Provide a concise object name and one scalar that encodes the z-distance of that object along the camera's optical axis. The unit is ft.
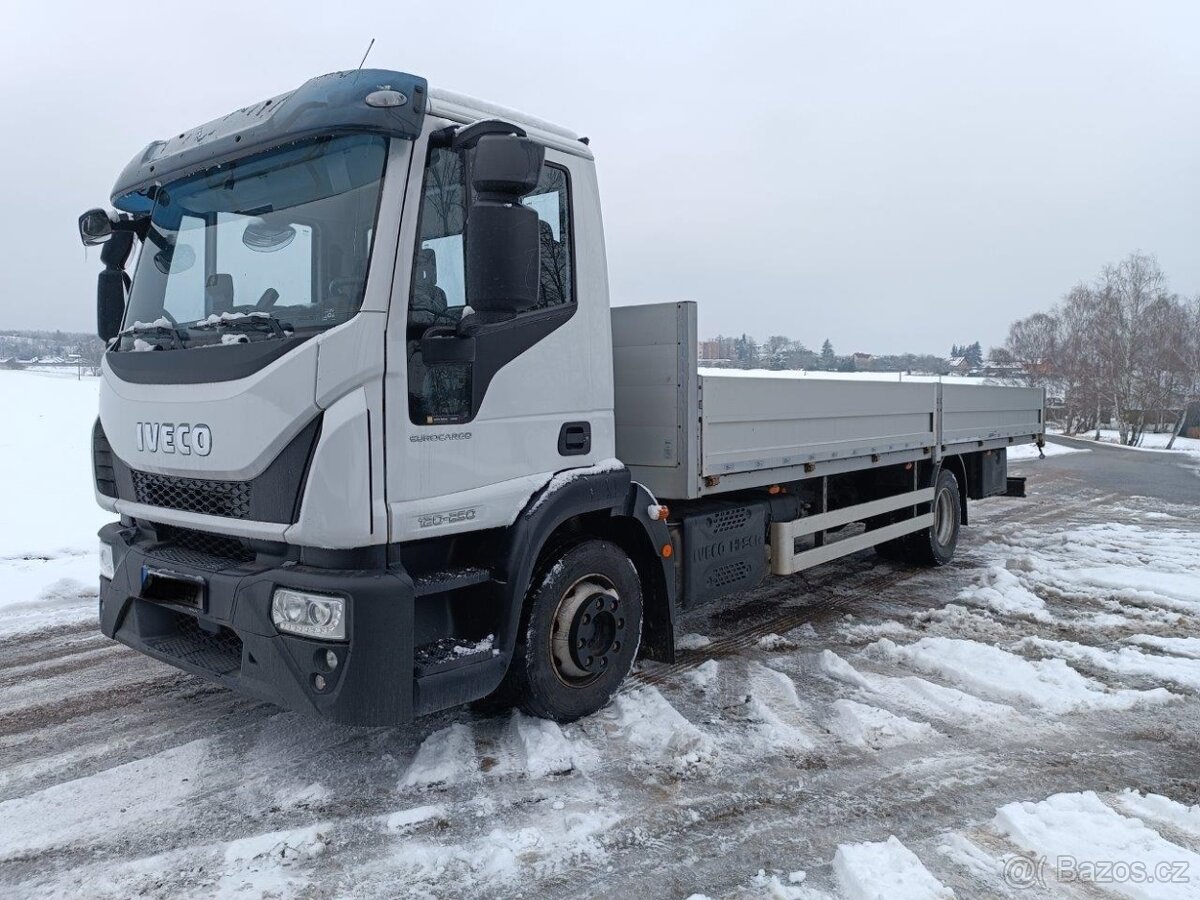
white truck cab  10.39
